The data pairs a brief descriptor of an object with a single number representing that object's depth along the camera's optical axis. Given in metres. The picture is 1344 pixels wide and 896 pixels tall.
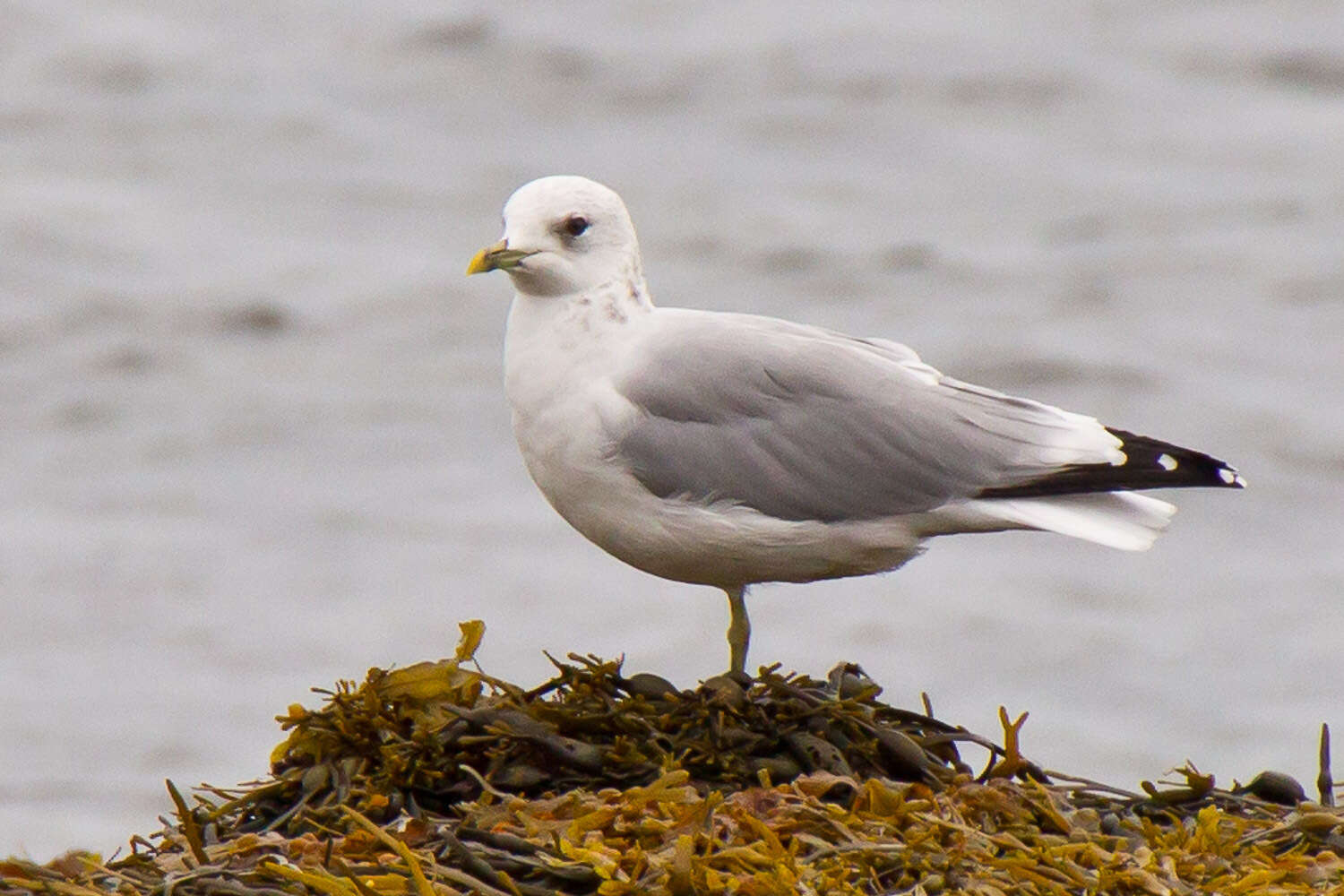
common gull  10.14
